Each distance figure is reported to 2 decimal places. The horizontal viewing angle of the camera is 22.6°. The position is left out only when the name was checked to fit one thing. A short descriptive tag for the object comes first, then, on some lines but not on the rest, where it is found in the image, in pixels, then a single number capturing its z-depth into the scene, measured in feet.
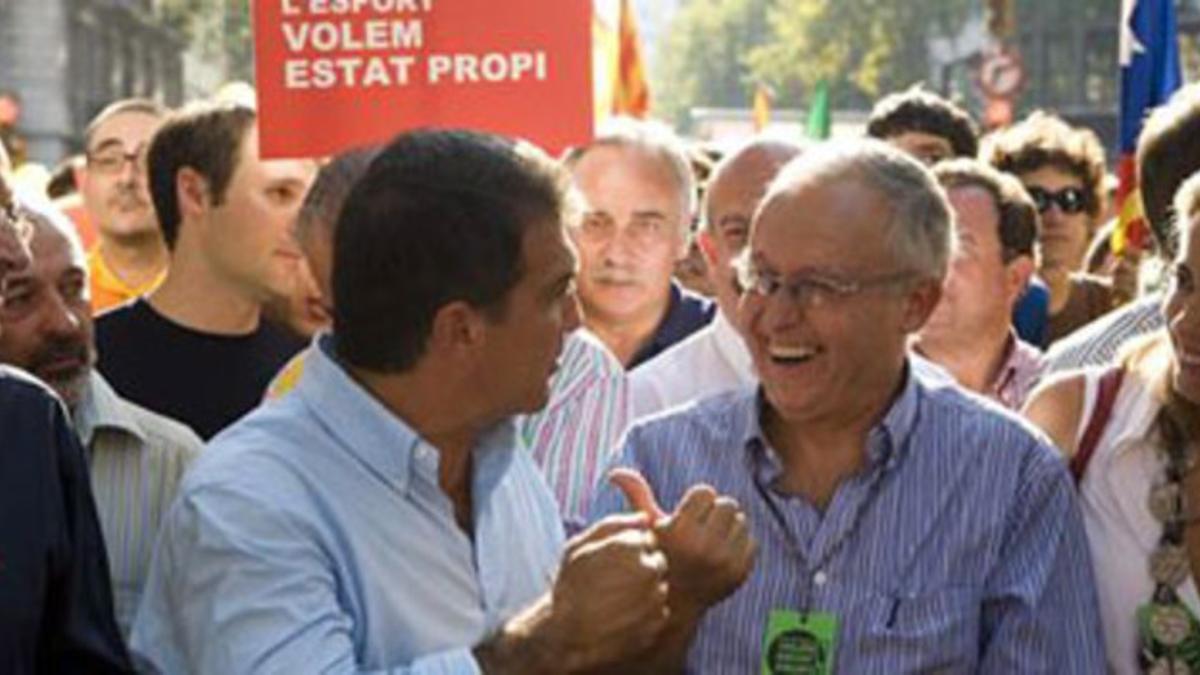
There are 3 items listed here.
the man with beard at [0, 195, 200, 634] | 16.81
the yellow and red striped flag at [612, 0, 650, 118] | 38.17
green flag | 55.87
